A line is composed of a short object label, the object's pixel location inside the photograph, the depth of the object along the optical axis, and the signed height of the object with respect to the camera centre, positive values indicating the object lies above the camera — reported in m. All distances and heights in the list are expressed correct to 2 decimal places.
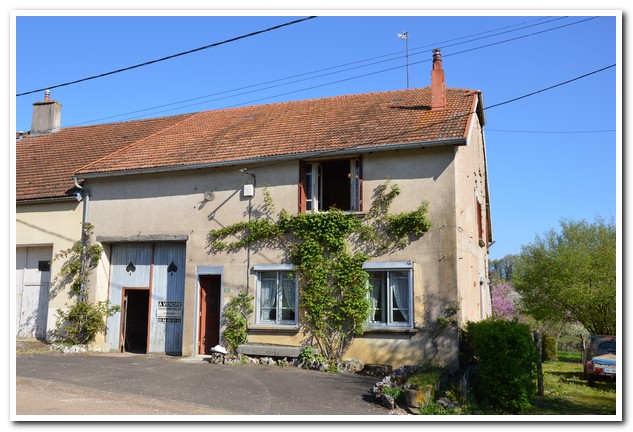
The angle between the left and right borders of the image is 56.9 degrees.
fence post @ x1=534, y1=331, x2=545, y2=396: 13.94 -2.36
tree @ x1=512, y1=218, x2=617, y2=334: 25.08 +0.13
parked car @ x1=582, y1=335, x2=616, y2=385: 17.09 -2.30
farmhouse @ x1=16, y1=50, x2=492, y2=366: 14.25 +1.82
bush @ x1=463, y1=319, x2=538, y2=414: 11.00 -1.66
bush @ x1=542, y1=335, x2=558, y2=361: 26.28 -3.07
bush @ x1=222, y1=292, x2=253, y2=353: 15.48 -1.18
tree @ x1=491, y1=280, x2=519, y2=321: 35.06 -1.31
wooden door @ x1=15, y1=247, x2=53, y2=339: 18.47 -0.60
